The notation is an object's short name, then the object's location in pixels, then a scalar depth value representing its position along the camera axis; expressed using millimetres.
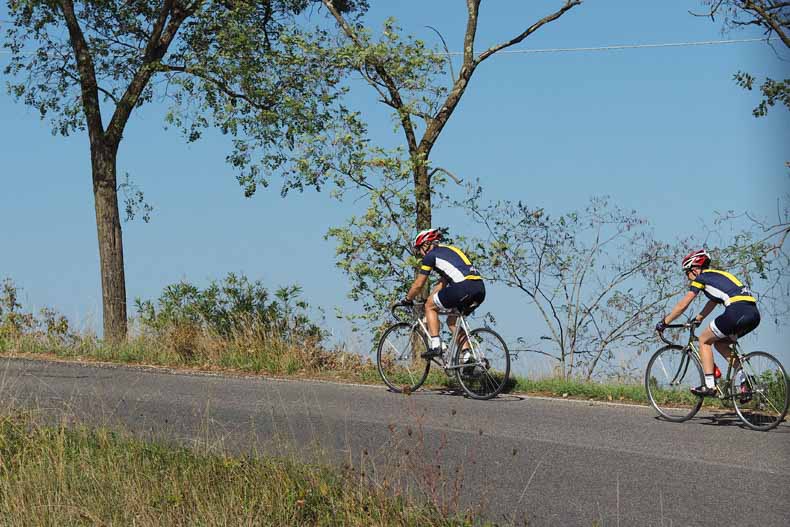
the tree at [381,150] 18438
